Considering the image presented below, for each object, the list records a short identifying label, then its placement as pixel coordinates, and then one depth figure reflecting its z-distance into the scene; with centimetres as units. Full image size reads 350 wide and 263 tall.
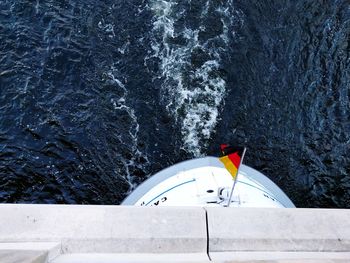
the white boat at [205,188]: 599
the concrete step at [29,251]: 378
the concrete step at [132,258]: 427
